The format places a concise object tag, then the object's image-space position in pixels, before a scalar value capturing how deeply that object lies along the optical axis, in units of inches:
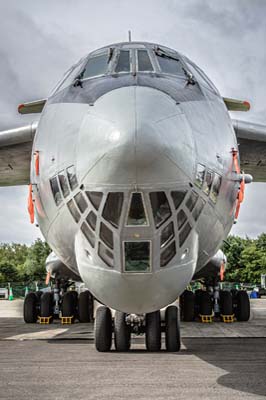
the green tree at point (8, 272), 3464.6
